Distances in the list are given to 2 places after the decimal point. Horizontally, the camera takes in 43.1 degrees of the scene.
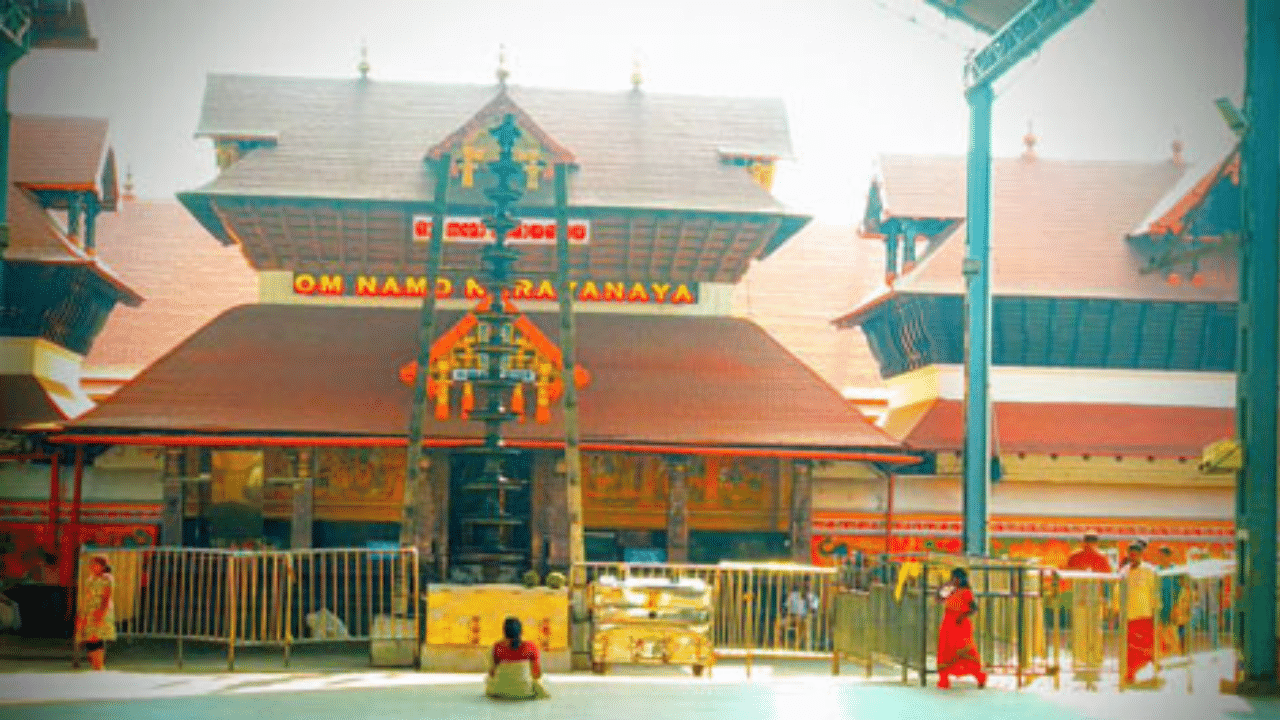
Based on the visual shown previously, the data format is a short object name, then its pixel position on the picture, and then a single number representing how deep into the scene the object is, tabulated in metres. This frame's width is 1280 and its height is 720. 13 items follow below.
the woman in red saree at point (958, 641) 17.41
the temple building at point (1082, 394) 29.45
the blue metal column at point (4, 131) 23.82
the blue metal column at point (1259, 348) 17.91
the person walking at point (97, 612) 19.84
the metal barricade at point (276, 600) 20.44
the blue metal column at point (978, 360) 24.83
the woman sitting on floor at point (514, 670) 16.11
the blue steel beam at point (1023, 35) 22.97
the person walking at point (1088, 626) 18.41
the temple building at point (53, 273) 29.06
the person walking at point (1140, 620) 18.17
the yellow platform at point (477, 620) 19.92
